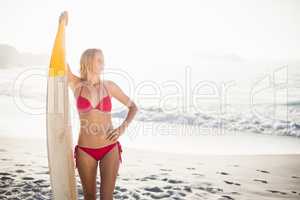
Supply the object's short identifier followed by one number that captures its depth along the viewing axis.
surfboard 2.06
